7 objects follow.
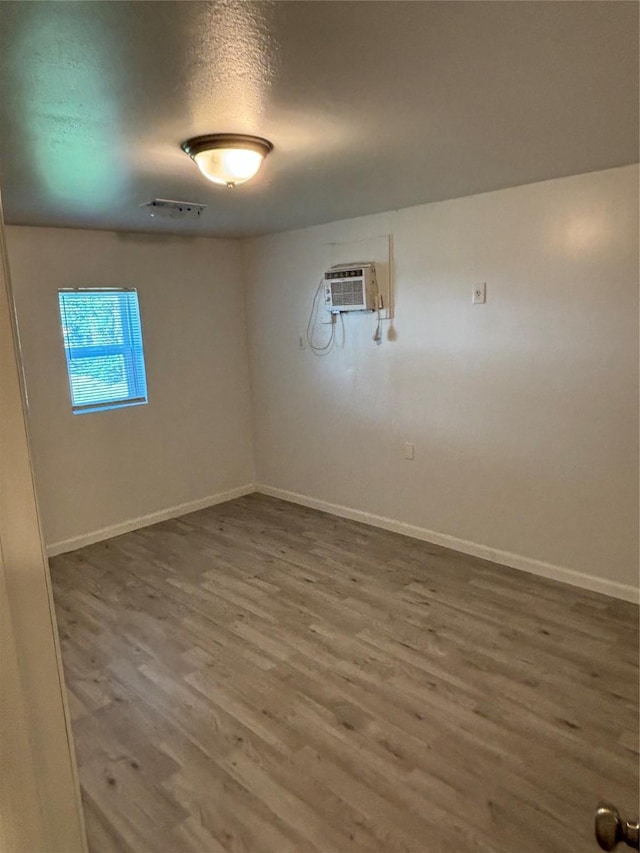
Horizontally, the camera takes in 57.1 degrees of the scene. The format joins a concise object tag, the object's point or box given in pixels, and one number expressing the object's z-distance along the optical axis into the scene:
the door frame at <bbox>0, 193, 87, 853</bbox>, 0.68
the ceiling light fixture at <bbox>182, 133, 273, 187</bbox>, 2.14
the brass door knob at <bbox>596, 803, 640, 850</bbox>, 0.82
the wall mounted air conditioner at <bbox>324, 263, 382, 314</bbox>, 4.07
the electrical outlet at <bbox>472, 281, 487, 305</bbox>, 3.55
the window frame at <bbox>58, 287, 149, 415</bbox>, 4.22
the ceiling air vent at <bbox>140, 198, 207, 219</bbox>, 3.30
